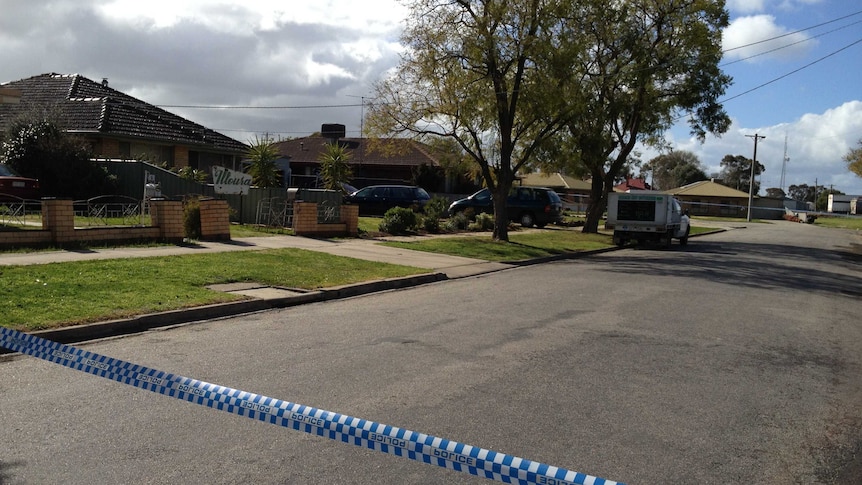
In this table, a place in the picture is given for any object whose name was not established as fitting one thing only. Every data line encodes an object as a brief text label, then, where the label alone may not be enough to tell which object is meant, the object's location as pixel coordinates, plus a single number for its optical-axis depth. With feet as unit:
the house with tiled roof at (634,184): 310.33
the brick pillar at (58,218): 44.11
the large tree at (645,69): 91.97
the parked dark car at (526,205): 107.04
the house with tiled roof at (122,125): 88.48
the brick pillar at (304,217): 64.85
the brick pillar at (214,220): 55.21
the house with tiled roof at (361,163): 150.30
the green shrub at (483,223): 94.38
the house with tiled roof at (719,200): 267.59
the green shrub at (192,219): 55.31
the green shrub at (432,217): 83.66
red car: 62.59
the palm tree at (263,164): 76.07
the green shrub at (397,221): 76.95
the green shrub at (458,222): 90.94
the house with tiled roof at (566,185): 234.58
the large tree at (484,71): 70.23
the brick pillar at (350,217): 69.82
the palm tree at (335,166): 92.27
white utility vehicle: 84.23
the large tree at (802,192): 530.68
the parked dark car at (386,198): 103.65
